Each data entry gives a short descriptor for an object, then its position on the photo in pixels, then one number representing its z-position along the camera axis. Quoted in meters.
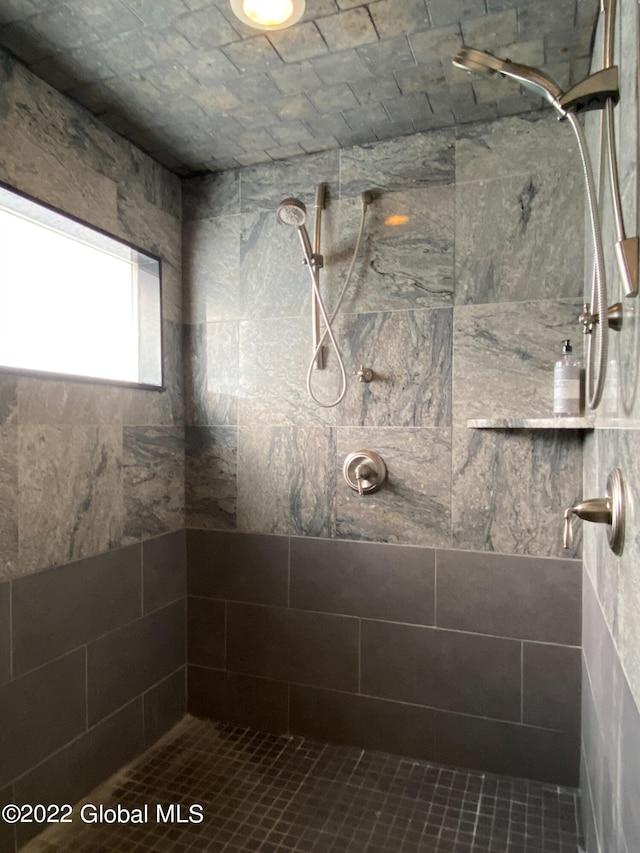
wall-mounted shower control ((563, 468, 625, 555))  1.00
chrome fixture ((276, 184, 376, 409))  1.86
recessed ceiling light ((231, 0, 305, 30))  1.30
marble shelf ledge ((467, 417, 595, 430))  1.47
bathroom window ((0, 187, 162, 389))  1.59
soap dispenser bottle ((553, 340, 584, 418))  1.65
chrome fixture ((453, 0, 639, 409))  1.02
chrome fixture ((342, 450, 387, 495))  1.90
